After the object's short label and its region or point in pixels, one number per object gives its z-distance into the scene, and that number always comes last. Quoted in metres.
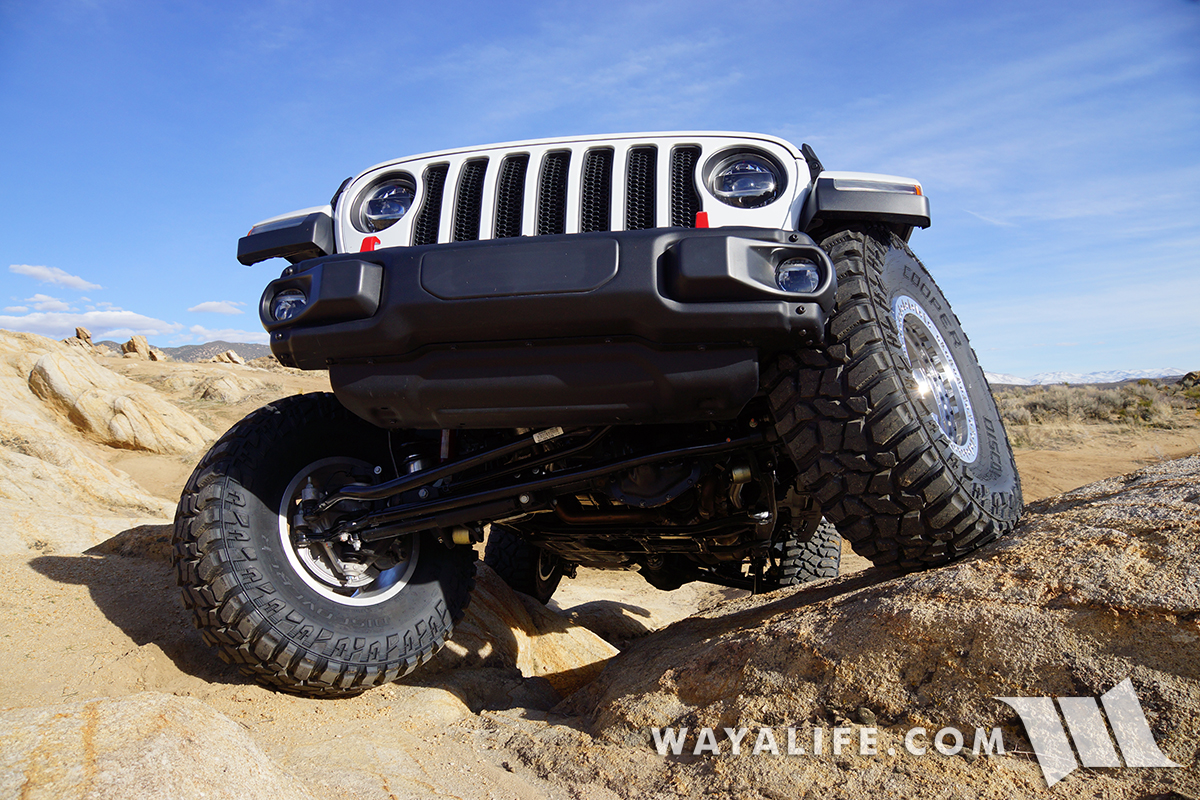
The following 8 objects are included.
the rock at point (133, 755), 1.35
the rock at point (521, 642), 3.54
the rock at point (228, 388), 21.55
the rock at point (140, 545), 3.79
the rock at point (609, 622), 5.05
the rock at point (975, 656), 1.70
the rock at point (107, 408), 11.21
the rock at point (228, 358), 40.35
